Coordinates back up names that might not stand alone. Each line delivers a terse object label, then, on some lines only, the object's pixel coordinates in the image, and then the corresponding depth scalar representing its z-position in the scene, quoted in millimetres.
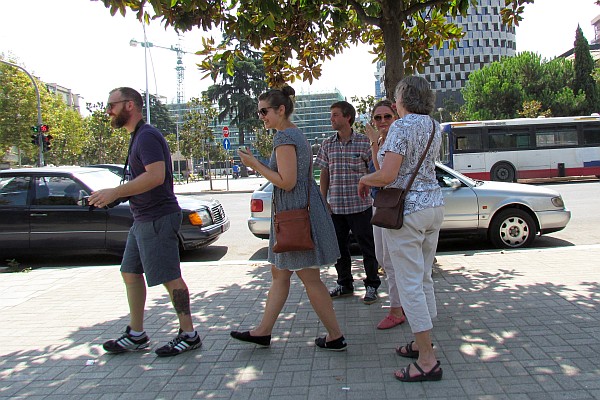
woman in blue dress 3329
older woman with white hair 2977
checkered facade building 92788
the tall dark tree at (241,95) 55747
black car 7484
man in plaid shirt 4801
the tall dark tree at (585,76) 47188
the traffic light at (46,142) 23734
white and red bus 21094
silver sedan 7469
